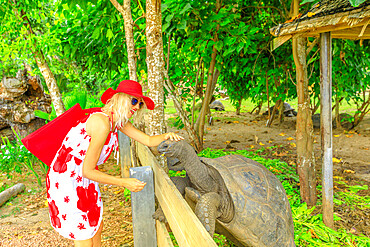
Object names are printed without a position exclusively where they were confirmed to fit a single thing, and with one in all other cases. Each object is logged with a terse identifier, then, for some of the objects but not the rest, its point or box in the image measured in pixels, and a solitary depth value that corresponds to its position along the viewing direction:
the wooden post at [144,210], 1.84
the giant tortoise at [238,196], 1.89
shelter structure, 2.66
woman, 1.70
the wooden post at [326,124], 2.96
